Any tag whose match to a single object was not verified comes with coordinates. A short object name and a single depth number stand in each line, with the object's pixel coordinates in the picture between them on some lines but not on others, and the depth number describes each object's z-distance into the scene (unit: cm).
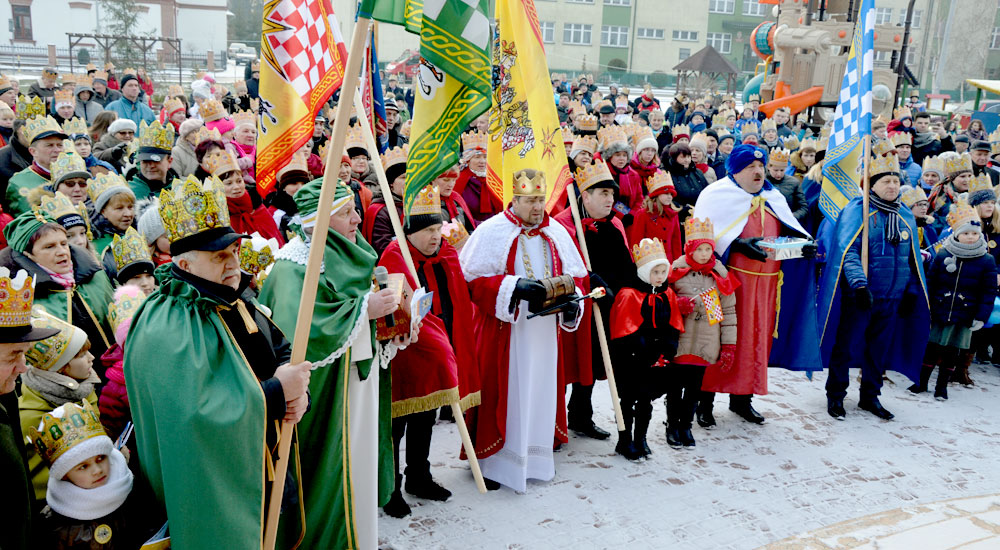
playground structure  1917
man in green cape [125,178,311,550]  277
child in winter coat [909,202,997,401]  743
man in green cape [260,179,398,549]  367
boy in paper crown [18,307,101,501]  331
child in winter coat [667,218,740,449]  576
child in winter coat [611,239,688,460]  556
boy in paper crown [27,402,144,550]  273
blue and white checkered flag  687
